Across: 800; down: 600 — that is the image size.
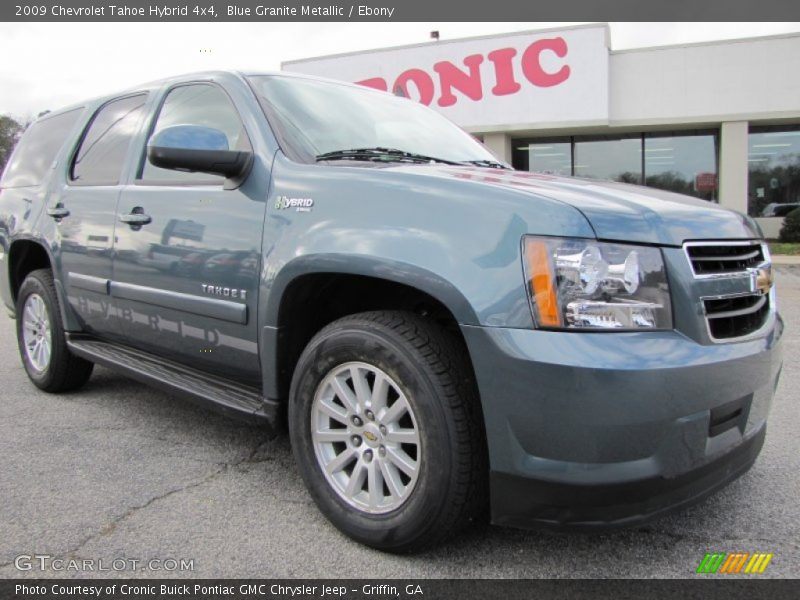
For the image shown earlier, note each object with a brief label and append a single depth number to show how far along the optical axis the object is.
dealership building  15.26
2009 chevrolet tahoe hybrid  1.91
